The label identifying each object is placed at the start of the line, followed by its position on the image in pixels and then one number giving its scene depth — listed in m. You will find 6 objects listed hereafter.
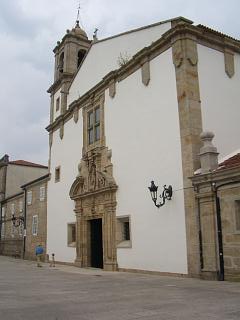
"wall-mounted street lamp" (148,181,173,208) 14.34
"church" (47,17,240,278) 14.12
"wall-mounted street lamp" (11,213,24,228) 33.50
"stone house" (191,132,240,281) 11.77
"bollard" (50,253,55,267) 22.95
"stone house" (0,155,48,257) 33.94
